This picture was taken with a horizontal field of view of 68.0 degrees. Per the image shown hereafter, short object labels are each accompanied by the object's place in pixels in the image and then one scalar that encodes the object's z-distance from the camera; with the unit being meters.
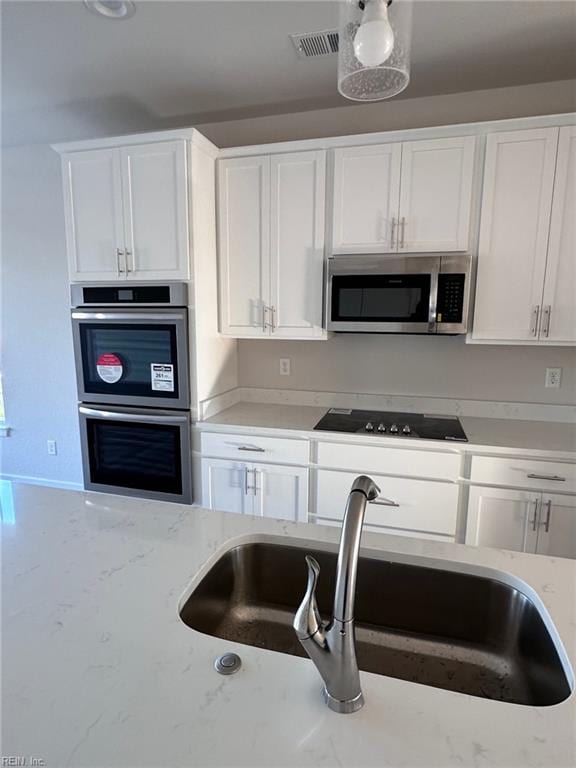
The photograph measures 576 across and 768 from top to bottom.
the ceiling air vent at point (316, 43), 1.81
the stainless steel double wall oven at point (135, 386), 2.34
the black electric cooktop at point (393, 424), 2.12
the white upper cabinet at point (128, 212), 2.22
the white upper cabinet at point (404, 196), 2.09
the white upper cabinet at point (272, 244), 2.30
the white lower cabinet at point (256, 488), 2.25
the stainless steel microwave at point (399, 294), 2.11
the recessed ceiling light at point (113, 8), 1.62
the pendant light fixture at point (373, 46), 0.93
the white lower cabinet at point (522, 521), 1.93
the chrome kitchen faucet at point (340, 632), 0.61
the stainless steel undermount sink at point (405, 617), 0.90
